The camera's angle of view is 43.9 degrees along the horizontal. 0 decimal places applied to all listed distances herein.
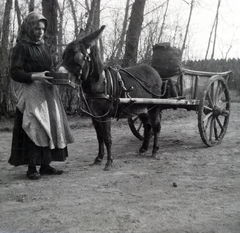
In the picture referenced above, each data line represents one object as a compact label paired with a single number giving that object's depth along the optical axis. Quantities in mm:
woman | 3736
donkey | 3916
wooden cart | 5660
